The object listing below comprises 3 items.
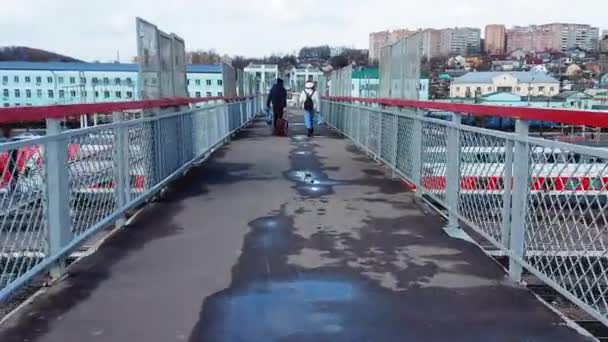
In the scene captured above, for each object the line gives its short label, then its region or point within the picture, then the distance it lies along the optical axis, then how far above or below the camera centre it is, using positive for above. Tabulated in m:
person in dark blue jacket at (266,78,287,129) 18.45 -0.07
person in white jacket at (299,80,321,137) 19.09 -0.29
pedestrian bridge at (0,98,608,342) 3.44 -1.35
